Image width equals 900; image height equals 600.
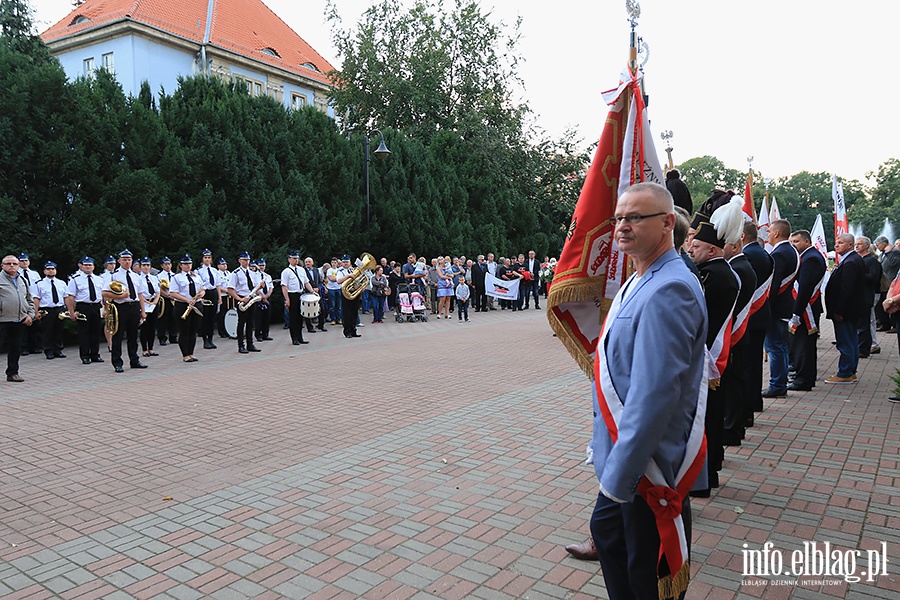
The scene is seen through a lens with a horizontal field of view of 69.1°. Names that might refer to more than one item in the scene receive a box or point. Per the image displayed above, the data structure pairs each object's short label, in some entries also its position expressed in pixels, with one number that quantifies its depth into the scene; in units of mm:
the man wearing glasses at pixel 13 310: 10359
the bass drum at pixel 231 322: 14781
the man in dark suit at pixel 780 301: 7996
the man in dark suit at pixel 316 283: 17266
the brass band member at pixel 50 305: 13469
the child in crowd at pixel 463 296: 20719
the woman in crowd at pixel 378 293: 20000
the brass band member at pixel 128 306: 11359
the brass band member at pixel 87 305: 12703
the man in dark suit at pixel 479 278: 24312
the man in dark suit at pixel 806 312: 8555
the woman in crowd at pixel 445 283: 21391
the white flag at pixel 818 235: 15969
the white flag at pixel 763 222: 13352
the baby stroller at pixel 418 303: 20797
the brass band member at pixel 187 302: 12461
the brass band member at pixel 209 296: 14804
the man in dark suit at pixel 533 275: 25453
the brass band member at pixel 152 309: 12875
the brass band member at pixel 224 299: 15672
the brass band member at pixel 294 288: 15016
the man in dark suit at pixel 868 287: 9062
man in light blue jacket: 2256
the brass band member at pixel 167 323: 14672
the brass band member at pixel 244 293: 13852
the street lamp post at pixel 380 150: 22344
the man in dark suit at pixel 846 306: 8875
